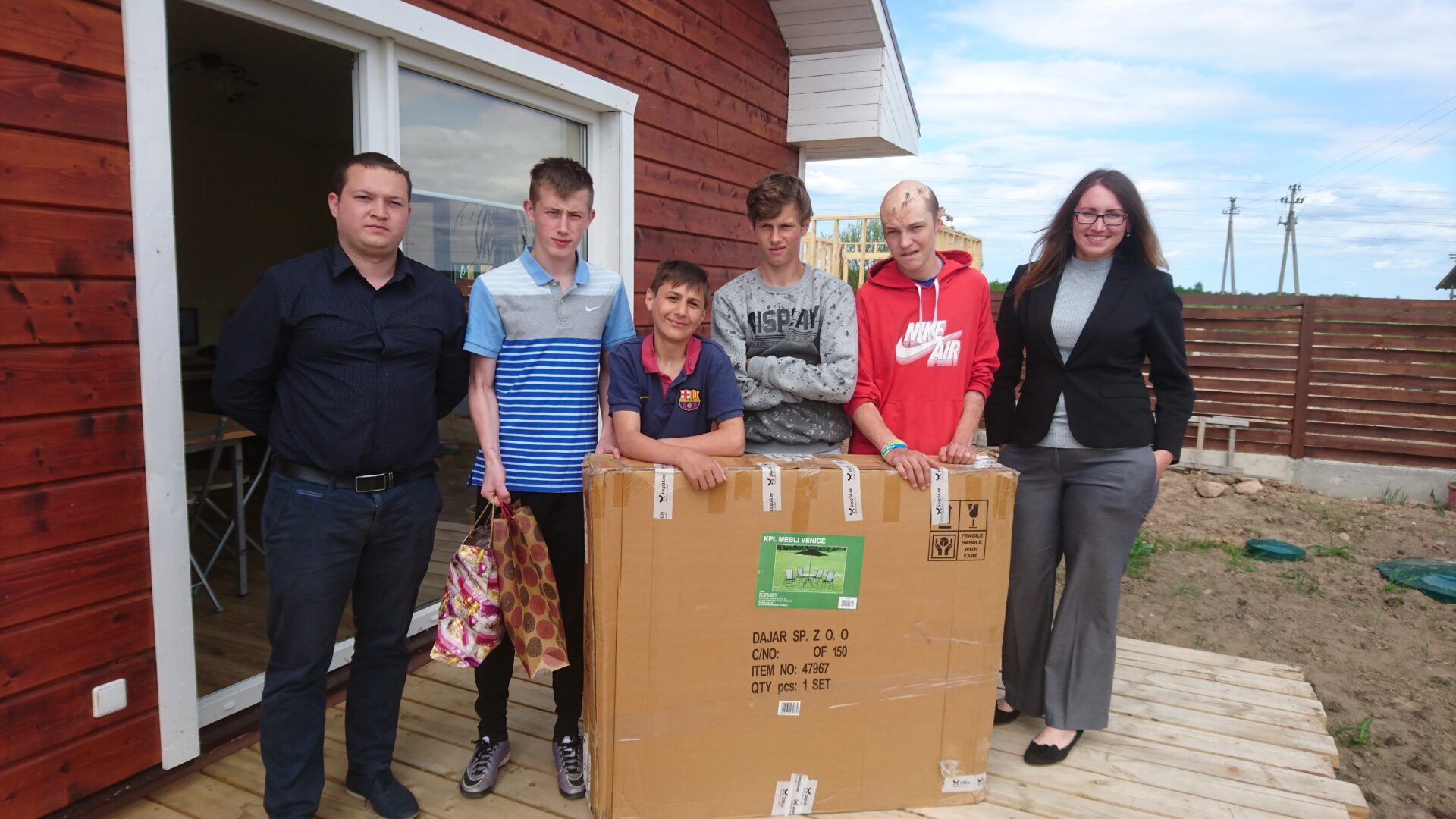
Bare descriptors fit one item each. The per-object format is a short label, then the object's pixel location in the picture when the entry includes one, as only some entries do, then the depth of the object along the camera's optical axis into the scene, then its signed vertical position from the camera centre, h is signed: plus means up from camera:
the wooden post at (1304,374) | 8.21 -0.21
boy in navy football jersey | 2.08 -0.11
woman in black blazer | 2.35 -0.22
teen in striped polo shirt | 2.13 -0.11
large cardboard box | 1.96 -0.73
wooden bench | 8.23 -0.74
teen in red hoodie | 2.37 -0.01
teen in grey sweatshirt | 2.28 -0.03
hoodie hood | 2.42 +0.22
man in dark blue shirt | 1.91 -0.19
